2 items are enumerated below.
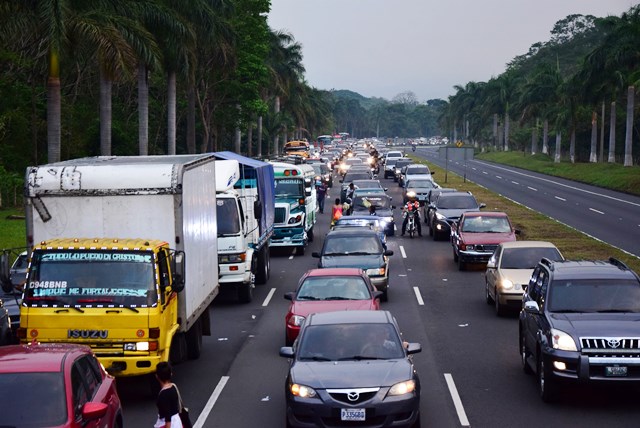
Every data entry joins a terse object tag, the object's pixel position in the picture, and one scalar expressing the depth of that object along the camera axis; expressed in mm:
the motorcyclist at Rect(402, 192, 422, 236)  39625
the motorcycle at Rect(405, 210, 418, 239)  40103
